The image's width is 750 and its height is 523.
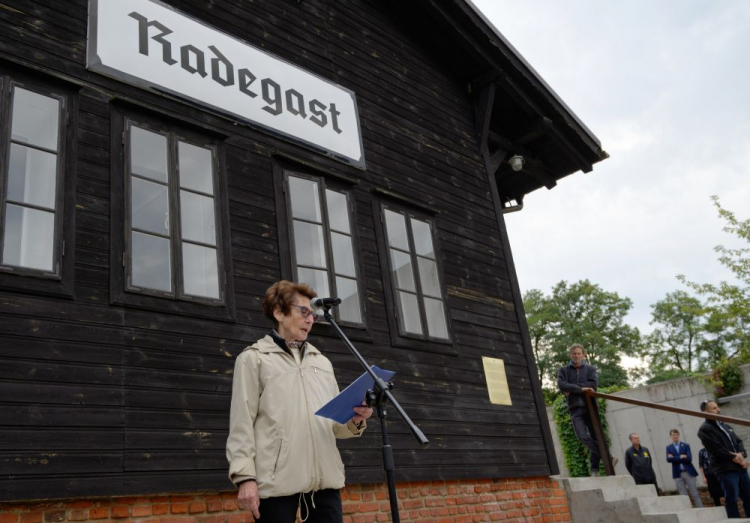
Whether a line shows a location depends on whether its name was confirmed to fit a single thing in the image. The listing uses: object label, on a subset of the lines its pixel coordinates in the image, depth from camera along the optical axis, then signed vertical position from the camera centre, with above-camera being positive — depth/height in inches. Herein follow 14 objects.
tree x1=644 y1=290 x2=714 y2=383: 1491.1 +260.5
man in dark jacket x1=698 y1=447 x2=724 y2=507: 387.9 -8.7
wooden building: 162.6 +88.4
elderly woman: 115.6 +16.4
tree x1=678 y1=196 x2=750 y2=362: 615.5 +142.3
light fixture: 355.6 +157.1
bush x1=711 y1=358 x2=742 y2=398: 532.7 +61.4
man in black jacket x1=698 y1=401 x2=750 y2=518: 285.1 +1.2
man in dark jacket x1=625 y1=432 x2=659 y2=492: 415.5 +8.3
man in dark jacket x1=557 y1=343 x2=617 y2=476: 293.0 +37.2
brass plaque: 273.6 +42.9
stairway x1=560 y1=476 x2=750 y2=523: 256.1 -9.0
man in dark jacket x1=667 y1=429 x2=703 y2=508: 442.0 +0.6
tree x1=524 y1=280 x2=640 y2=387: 1514.5 +333.0
